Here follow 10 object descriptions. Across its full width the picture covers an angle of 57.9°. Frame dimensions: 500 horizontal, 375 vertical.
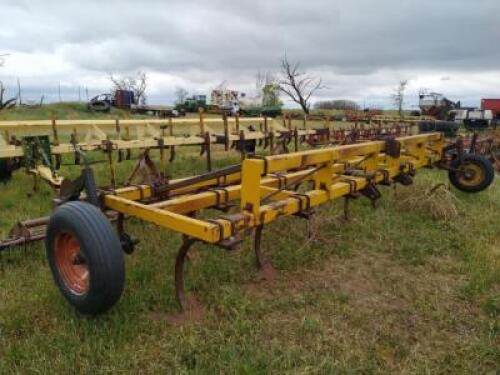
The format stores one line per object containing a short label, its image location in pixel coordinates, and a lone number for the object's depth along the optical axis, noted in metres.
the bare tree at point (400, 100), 40.53
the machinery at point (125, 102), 33.69
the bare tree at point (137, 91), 42.40
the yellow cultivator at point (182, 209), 2.71
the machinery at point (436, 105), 28.11
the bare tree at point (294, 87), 33.50
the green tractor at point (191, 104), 38.01
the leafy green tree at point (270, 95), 44.09
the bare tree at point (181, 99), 40.14
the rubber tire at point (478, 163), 6.32
